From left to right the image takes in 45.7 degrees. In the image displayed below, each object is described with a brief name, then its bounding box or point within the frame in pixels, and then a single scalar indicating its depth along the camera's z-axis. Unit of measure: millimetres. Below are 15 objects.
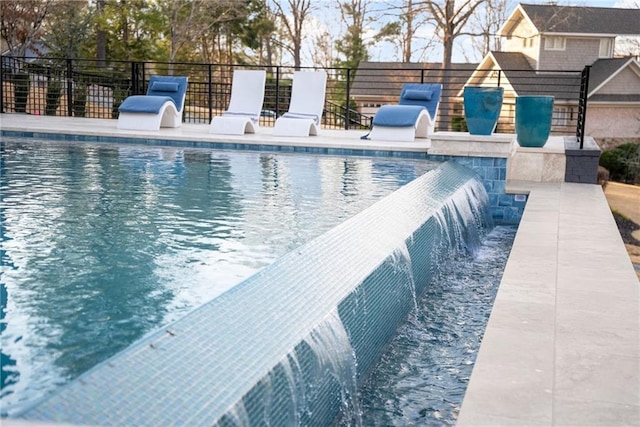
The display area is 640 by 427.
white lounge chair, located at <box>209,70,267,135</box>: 12305
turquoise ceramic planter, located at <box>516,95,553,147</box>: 9672
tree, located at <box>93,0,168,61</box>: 27203
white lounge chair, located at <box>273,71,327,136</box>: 12061
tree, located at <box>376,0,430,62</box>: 25484
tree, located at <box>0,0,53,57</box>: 22125
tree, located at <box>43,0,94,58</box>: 21641
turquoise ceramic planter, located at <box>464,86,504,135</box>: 9117
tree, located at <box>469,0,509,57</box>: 35000
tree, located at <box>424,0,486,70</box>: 24250
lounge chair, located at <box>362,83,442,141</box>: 10875
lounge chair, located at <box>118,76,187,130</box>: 11594
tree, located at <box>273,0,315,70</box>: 34344
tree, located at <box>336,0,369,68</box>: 34500
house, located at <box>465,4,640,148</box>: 29766
